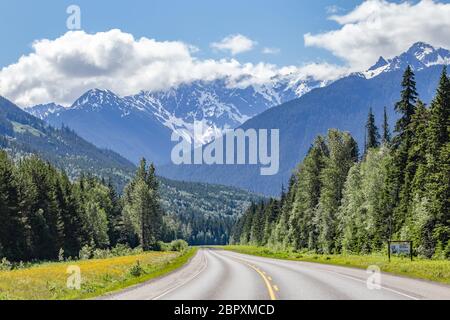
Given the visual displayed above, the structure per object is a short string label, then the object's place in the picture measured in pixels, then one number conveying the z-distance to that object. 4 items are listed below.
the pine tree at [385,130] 84.45
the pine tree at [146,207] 102.31
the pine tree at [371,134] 88.20
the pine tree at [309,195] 78.62
